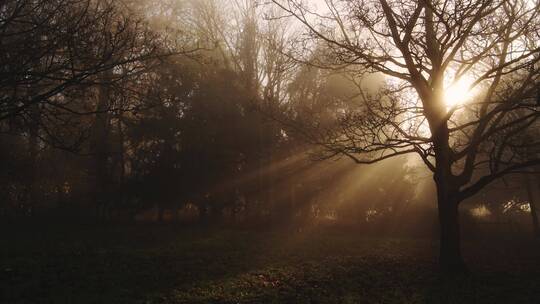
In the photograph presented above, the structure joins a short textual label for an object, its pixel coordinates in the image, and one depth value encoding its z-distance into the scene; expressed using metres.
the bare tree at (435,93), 10.38
